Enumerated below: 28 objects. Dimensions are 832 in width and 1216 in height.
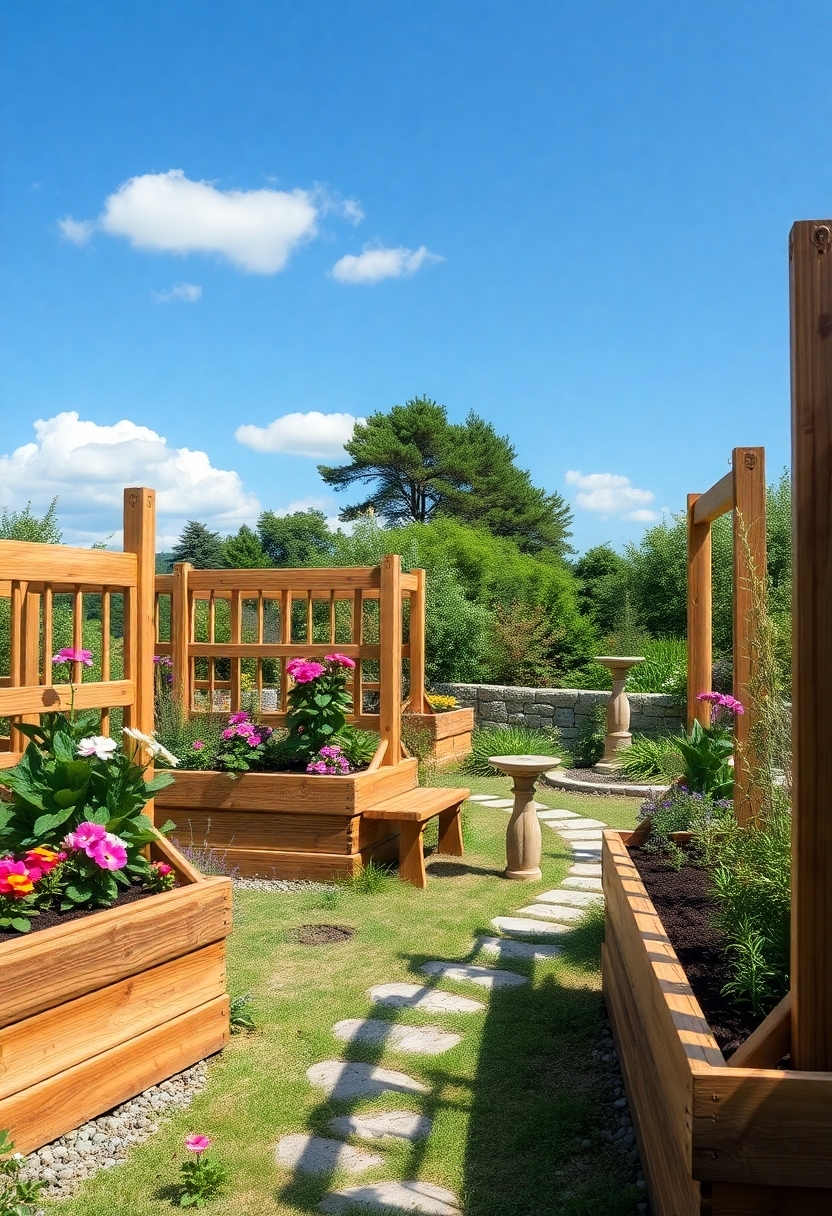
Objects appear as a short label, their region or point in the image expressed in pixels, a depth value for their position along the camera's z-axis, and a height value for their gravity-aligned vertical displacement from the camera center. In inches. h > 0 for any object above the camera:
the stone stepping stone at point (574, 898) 211.0 -62.0
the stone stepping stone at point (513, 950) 173.0 -60.7
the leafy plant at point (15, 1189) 85.7 -53.6
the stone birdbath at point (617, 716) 412.8 -36.8
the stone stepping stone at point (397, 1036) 131.1 -58.9
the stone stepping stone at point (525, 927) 187.9 -61.4
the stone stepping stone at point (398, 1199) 91.1 -57.3
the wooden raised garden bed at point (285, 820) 221.8 -46.4
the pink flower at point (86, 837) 116.0 -25.7
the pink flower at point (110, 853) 115.7 -27.9
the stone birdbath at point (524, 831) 231.6 -49.8
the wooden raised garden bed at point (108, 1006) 97.7 -44.5
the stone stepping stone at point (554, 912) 199.0 -61.6
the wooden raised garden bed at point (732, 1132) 65.3 -36.5
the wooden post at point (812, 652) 68.9 -1.3
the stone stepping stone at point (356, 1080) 117.0 -58.3
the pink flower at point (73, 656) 139.9 -3.1
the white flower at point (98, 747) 119.4 -14.5
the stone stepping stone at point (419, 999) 145.5 -59.3
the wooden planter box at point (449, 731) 380.2 -42.8
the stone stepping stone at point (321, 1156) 98.9 -57.6
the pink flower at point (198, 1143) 92.7 -51.7
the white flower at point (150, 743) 136.1 -16.1
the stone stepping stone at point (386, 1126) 105.8 -57.9
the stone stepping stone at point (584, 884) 225.6 -62.5
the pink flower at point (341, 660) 236.5 -6.4
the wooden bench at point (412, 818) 217.2 -43.7
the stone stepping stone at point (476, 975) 157.9 -60.0
